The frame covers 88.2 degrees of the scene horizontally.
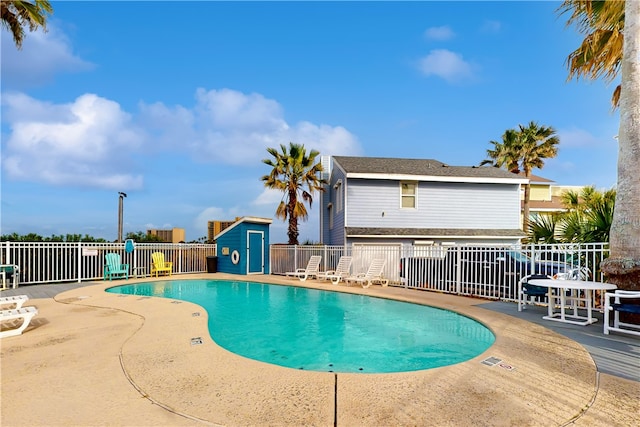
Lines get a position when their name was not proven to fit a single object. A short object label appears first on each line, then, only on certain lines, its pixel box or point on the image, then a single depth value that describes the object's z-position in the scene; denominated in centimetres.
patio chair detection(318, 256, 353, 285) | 1372
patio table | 580
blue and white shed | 1678
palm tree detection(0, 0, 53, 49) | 1031
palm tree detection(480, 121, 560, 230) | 2447
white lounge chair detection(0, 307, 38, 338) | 540
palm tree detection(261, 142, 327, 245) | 1898
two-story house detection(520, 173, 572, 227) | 3114
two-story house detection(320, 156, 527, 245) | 1695
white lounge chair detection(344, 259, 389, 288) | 1274
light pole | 1772
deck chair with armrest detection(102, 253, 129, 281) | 1387
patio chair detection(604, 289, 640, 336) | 530
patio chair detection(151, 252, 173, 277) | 1537
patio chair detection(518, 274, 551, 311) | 717
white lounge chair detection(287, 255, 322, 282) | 1486
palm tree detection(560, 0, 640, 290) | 599
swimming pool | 505
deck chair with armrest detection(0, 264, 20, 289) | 1088
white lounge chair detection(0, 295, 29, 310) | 645
